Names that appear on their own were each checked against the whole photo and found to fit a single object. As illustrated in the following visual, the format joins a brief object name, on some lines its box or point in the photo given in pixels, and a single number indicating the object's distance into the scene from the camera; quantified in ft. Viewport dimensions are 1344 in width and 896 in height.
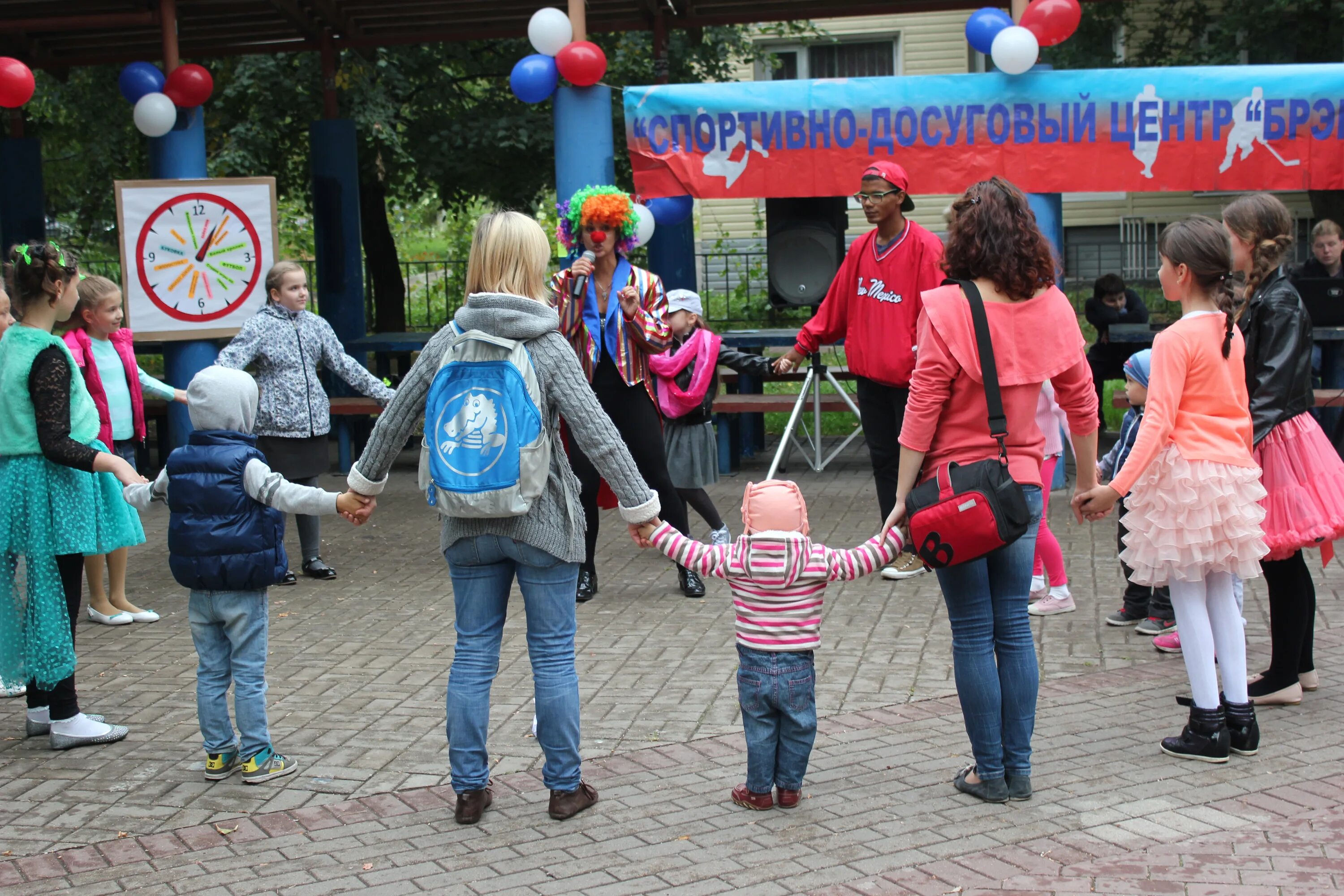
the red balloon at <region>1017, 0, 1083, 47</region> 29.07
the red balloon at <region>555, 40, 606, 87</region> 30.01
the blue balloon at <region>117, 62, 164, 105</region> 32.07
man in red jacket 21.43
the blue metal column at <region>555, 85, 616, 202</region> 30.71
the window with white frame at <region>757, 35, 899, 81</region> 77.71
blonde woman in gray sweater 13.11
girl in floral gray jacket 23.76
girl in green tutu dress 16.06
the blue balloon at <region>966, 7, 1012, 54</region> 30.01
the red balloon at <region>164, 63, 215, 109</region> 31.76
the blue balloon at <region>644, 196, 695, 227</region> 34.60
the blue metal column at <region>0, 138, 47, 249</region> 40.73
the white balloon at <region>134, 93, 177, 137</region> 31.53
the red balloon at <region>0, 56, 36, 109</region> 29.04
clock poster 31.04
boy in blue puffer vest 14.30
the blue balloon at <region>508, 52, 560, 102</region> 30.66
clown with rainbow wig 20.65
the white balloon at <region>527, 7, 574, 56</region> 30.48
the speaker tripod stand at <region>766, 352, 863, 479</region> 32.73
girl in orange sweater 14.49
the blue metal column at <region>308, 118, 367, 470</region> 40.22
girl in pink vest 21.17
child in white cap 24.61
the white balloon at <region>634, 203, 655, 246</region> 28.91
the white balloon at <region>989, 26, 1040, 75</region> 29.25
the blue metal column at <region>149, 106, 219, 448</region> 32.53
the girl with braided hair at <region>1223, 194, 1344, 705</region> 15.53
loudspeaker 37.73
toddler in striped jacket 12.93
